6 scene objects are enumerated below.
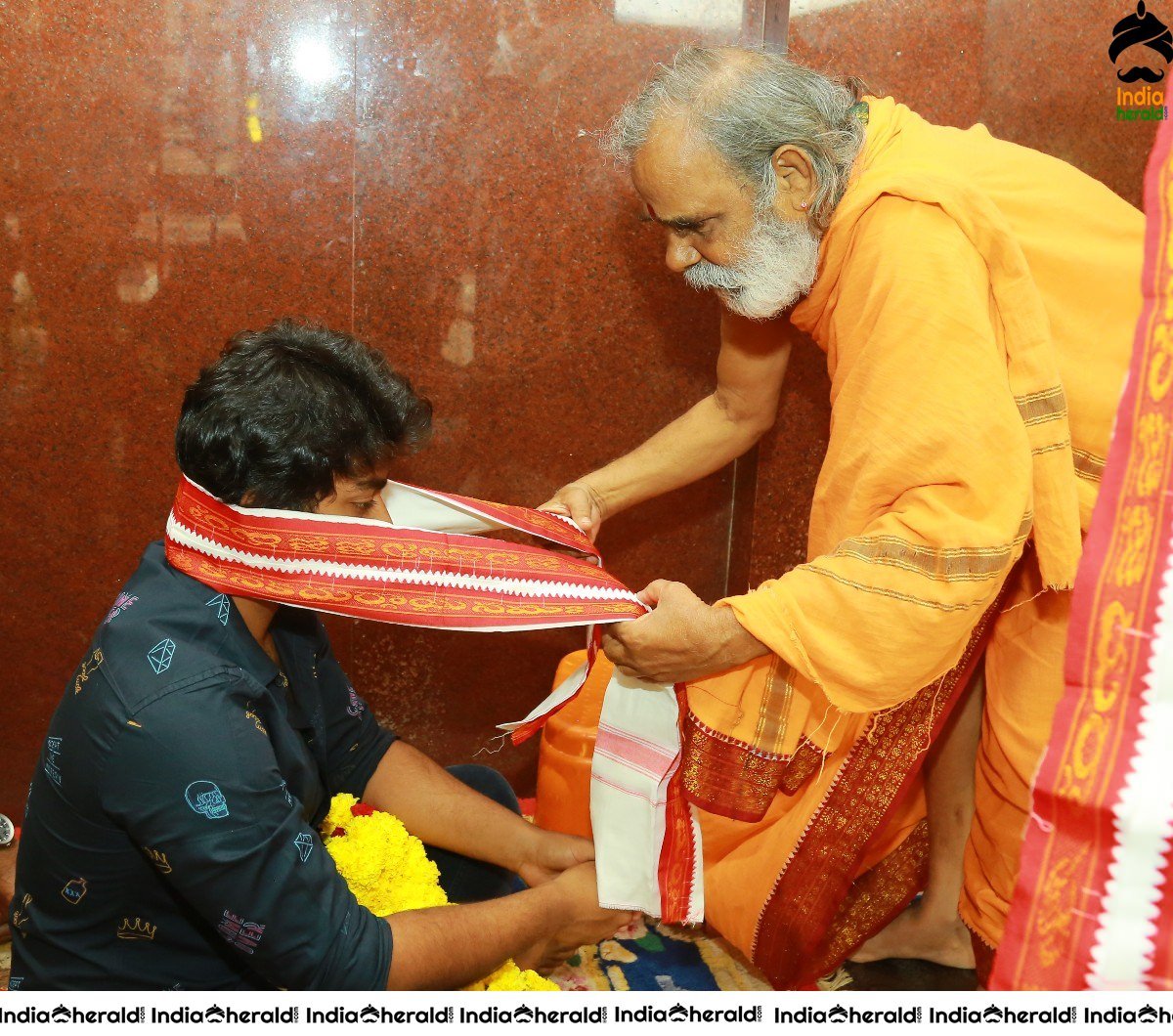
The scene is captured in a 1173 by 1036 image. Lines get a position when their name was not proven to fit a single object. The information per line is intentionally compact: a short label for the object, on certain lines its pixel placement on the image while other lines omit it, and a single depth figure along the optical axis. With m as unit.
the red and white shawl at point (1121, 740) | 0.93
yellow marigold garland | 1.91
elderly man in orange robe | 1.75
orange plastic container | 2.64
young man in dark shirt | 1.47
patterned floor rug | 2.42
